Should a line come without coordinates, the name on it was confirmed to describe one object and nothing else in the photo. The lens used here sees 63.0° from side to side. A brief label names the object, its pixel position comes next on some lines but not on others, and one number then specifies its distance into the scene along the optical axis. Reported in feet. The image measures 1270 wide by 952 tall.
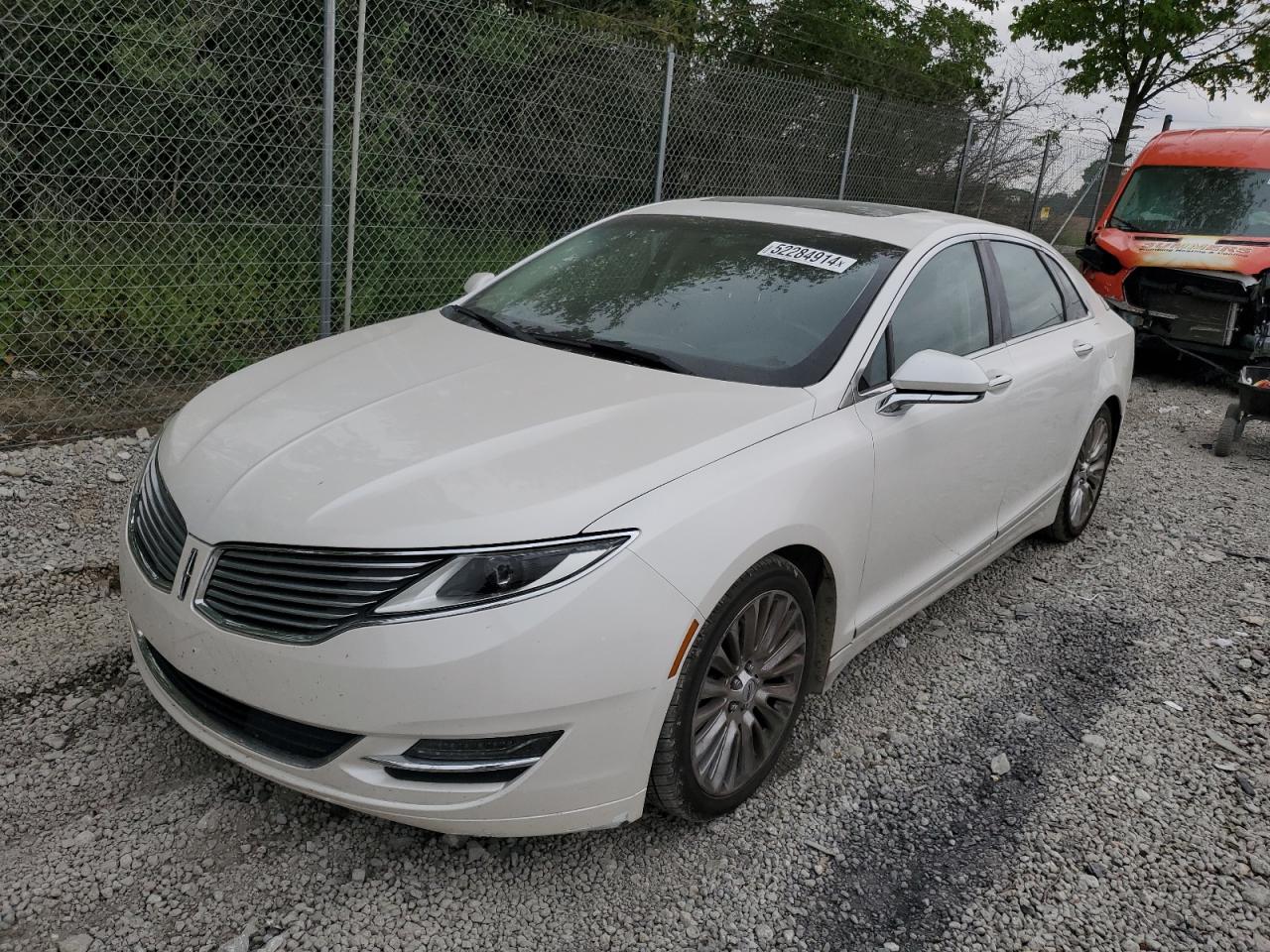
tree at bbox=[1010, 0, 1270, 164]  51.60
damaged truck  30.27
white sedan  7.54
